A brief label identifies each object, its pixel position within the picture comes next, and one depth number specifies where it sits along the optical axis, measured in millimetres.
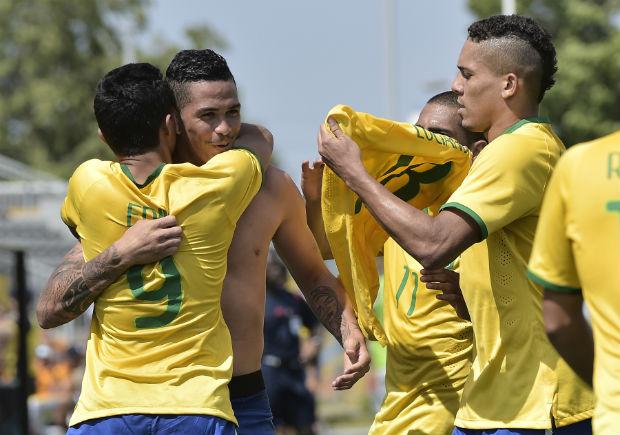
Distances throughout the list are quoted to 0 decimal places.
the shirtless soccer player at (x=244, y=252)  10906
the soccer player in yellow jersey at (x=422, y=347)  11969
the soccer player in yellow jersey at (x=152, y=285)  9844
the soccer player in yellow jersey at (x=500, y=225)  9375
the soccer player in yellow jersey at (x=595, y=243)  7402
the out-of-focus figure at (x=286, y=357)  28422
